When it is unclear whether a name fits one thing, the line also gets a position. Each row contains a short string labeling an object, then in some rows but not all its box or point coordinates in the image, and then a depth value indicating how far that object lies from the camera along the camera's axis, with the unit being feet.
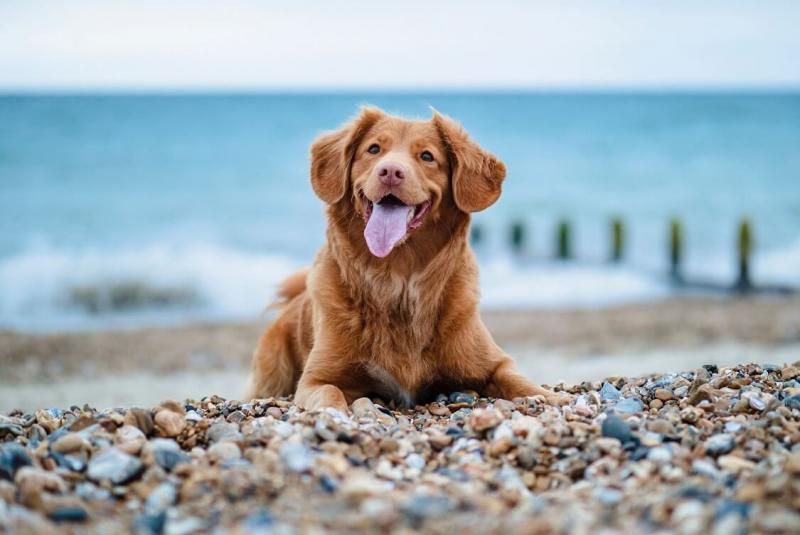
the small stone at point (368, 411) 14.28
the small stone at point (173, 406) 13.12
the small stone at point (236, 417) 14.11
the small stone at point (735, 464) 10.48
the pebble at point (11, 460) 10.79
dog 16.19
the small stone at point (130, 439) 11.23
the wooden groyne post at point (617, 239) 62.95
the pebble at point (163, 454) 10.91
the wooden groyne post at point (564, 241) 64.39
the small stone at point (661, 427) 11.83
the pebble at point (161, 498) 9.68
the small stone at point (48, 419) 13.84
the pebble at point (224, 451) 11.16
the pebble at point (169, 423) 12.57
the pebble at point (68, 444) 11.34
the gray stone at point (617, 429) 11.59
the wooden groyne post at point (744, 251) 53.83
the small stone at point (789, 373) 15.40
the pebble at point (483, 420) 12.32
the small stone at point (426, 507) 8.50
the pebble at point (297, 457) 10.11
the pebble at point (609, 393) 15.61
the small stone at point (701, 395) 13.89
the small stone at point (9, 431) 13.33
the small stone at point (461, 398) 16.17
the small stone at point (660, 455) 10.78
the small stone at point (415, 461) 11.44
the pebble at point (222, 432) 12.20
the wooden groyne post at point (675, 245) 59.67
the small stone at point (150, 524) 8.82
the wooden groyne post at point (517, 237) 68.74
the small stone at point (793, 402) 13.01
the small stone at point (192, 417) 13.35
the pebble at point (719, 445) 11.12
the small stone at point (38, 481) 9.91
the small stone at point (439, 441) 12.11
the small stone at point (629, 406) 13.72
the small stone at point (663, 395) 14.60
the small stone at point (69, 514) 9.04
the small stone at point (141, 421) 12.61
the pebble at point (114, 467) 10.64
